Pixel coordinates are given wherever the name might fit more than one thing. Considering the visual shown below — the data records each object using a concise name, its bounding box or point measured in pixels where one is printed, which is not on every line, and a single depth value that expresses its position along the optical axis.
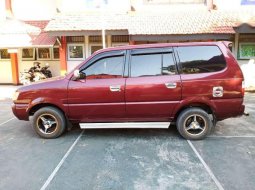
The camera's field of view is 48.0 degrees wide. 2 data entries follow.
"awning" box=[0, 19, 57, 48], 14.65
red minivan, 6.12
